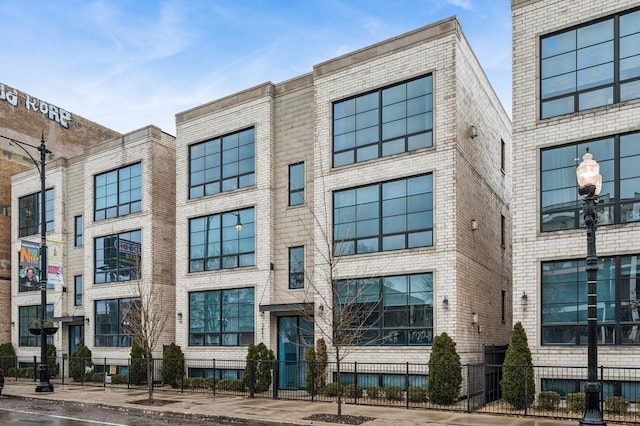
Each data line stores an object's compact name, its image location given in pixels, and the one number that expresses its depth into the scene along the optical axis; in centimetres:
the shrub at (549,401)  1592
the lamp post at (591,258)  1108
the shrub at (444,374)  1753
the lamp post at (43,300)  2345
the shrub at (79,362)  2778
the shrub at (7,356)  3247
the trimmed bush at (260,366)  2177
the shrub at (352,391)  1931
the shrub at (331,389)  1964
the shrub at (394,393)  1844
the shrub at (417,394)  1794
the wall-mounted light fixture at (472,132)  2081
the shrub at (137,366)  2589
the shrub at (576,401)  1541
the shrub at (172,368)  2498
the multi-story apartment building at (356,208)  1953
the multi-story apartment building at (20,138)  3531
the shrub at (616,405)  1498
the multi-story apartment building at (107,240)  2808
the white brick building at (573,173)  1600
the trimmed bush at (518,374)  1623
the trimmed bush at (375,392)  1880
